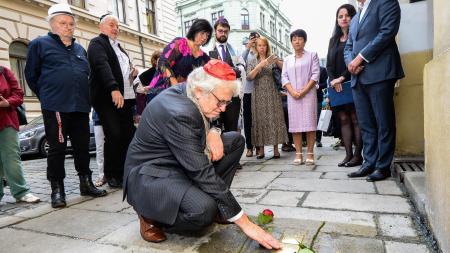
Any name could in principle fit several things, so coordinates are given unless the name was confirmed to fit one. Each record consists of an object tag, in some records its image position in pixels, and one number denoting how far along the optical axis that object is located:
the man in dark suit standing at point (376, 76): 3.11
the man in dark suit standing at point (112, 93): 3.57
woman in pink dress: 4.35
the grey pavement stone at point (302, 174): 3.68
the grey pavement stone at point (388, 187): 2.84
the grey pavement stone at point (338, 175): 3.46
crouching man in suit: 1.85
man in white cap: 3.10
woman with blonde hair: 4.85
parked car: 7.94
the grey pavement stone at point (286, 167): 4.12
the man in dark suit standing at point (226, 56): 4.36
